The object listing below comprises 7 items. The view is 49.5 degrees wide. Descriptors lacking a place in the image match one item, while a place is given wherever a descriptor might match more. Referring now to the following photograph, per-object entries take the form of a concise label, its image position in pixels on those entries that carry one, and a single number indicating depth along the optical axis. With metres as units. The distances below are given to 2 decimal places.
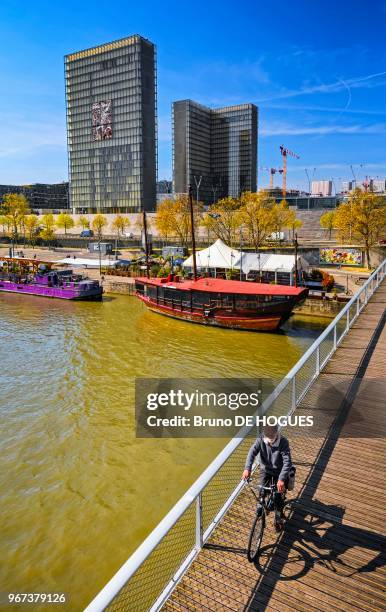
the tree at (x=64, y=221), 105.94
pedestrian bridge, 5.09
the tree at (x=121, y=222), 98.56
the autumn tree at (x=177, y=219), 67.75
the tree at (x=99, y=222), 97.79
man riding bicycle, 6.24
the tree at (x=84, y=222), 110.36
